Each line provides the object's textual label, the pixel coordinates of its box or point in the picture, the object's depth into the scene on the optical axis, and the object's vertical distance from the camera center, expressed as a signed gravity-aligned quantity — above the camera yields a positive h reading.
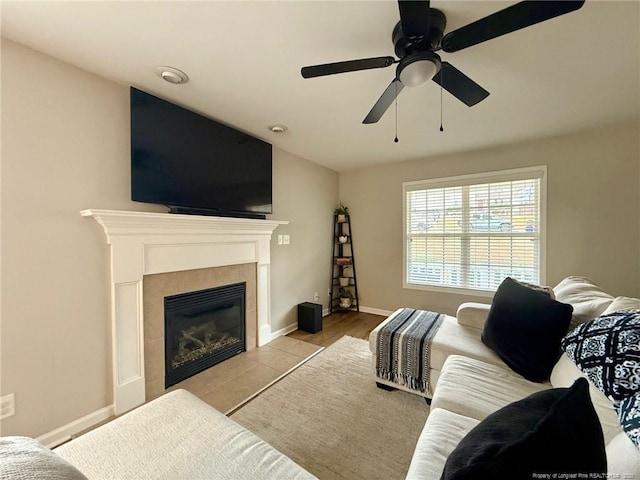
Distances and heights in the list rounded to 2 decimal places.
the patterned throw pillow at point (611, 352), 0.88 -0.45
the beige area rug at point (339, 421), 1.48 -1.29
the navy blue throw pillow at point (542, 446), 0.51 -0.45
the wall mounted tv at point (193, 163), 1.99 +0.65
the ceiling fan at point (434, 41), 1.04 +0.90
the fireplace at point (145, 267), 1.87 -0.27
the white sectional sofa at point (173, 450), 0.87 -0.80
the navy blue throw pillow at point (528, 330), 1.47 -0.58
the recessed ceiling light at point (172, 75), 1.76 +1.11
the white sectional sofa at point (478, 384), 0.91 -0.81
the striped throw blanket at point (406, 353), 1.96 -0.92
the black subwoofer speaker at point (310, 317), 3.43 -1.10
